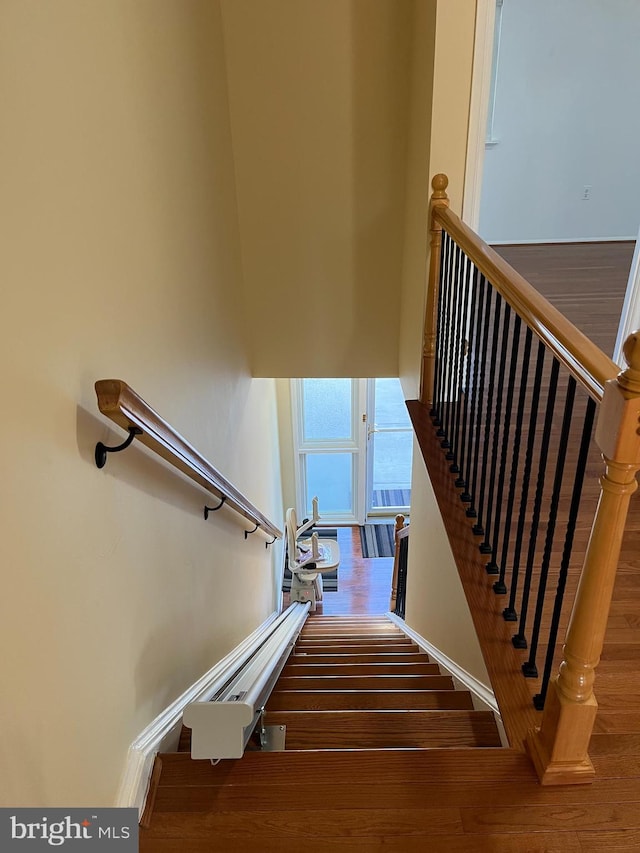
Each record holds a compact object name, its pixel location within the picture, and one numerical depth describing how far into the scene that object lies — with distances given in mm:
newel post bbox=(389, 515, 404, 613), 6105
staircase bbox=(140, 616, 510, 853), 1304
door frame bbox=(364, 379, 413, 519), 6953
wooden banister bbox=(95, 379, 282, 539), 1202
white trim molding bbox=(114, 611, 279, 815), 1346
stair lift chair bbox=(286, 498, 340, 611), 5926
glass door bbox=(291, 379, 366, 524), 7020
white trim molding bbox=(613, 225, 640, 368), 2850
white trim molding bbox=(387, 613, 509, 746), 1854
